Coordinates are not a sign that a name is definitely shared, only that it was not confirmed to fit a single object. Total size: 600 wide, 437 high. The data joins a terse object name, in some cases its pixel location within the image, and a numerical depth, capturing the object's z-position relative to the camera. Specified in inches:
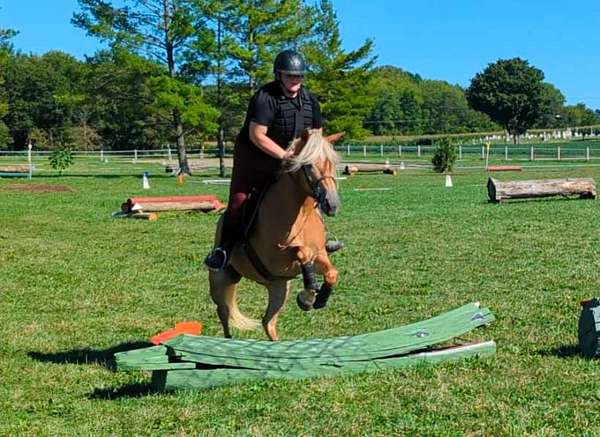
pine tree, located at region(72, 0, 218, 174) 1657.2
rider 267.3
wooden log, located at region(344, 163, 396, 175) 1749.5
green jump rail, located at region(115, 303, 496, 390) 240.4
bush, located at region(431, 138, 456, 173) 1781.5
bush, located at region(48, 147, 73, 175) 1723.7
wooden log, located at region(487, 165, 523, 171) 1791.2
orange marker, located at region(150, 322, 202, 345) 278.5
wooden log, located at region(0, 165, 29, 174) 1690.5
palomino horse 249.4
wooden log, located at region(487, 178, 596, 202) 900.0
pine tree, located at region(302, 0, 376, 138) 1857.8
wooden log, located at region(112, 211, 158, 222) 809.5
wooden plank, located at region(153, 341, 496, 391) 243.1
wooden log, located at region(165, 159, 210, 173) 1888.5
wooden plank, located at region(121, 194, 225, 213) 816.9
